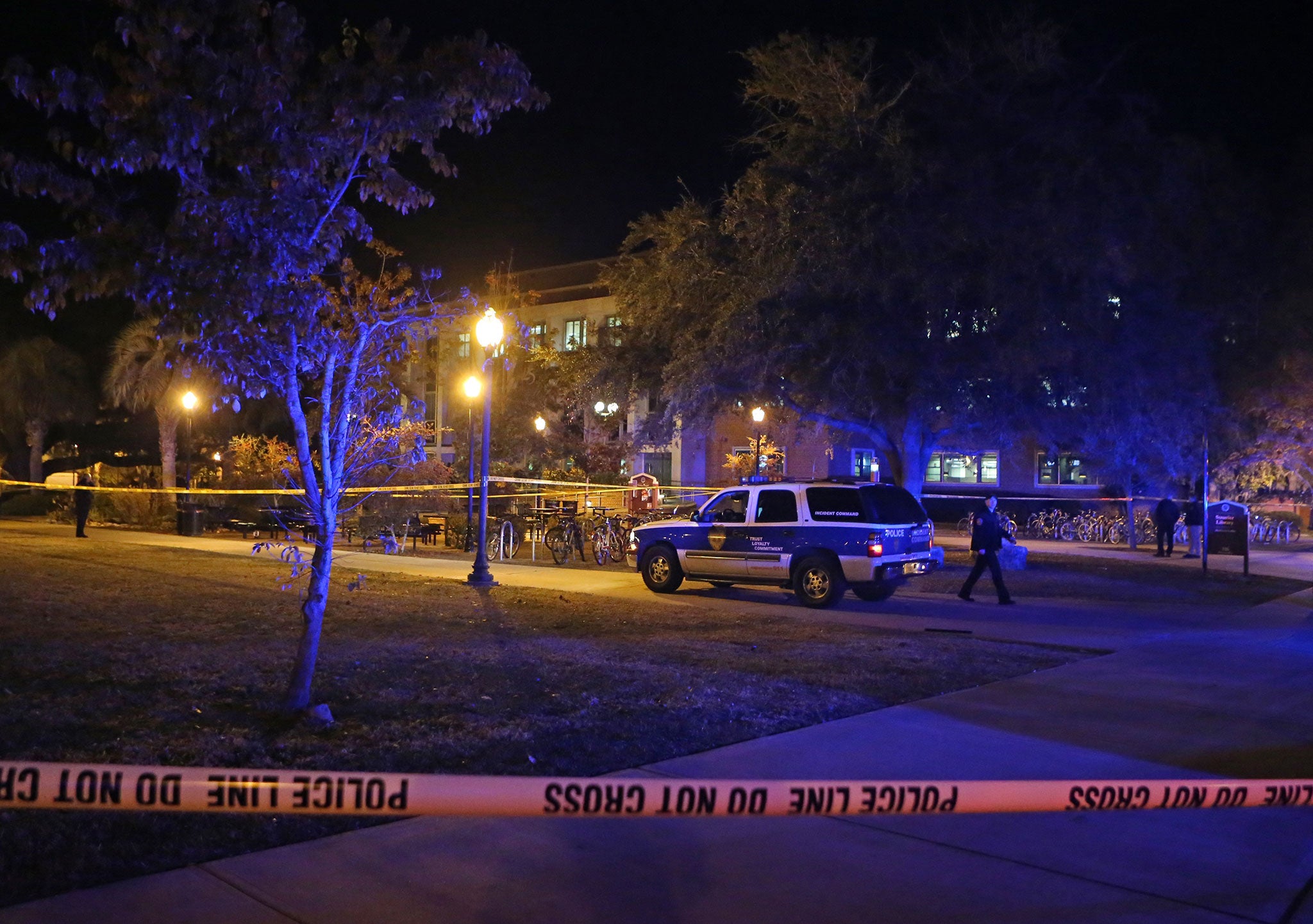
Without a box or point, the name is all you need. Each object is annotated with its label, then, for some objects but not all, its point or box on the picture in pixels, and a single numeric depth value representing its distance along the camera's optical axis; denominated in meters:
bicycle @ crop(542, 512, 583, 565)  22.58
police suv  16.38
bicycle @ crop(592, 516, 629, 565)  22.98
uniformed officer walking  17.31
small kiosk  29.67
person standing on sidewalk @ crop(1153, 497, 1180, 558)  26.97
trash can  28.95
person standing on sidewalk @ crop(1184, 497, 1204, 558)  26.66
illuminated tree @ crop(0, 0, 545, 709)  7.46
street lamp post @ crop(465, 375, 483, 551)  24.62
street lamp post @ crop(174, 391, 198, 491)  30.02
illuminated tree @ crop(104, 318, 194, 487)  35.69
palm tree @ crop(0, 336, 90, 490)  46.28
